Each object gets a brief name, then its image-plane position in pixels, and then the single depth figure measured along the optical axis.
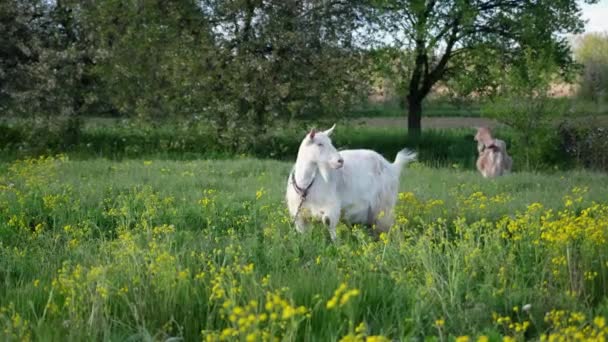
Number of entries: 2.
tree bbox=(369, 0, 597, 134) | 25.47
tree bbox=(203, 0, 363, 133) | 20.53
